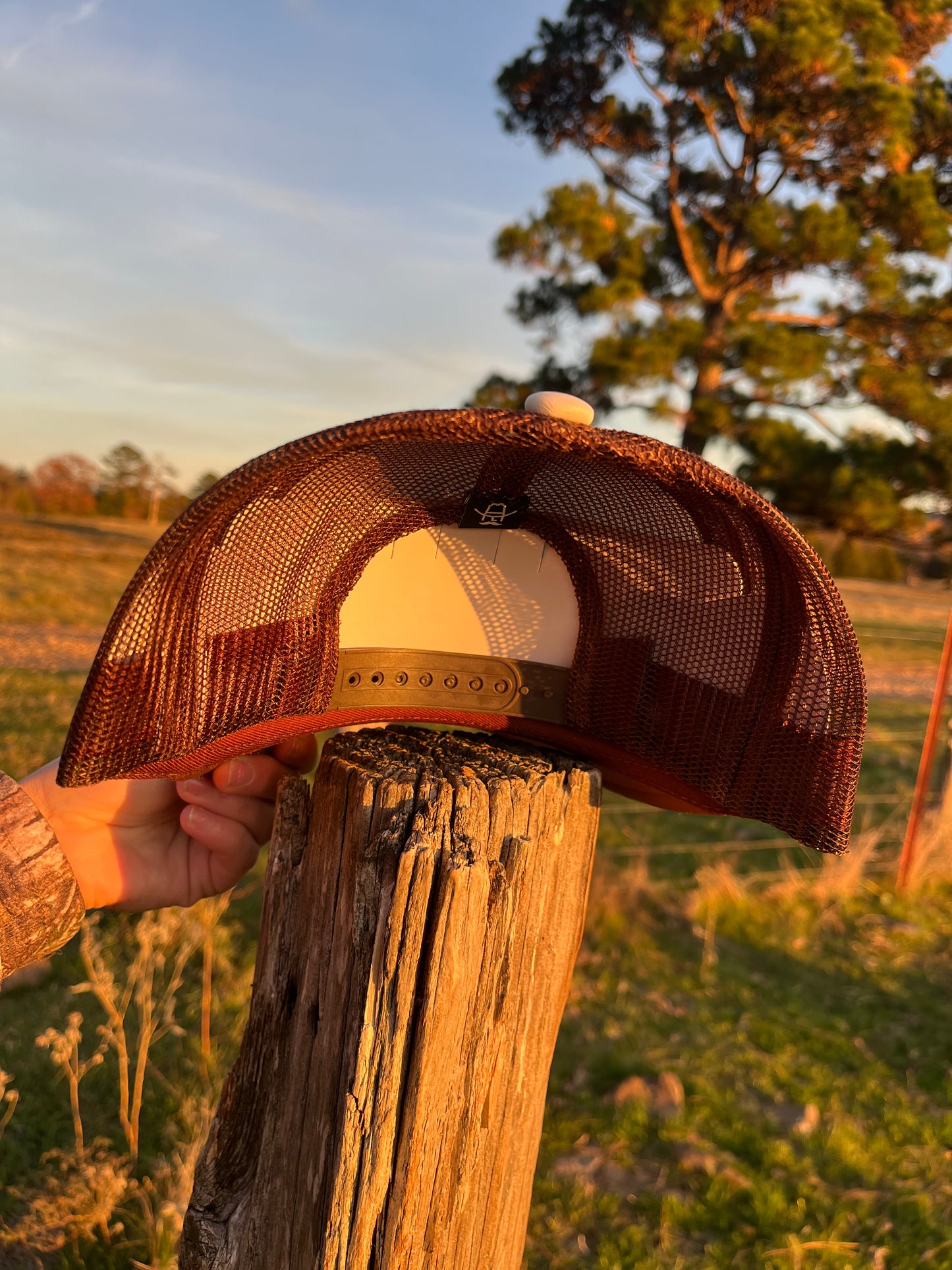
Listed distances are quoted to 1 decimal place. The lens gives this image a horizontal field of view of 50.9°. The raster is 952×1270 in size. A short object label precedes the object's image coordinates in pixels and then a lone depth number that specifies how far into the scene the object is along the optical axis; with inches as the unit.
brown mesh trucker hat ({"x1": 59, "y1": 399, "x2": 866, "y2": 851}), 11.7
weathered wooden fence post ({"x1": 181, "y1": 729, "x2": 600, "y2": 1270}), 11.1
